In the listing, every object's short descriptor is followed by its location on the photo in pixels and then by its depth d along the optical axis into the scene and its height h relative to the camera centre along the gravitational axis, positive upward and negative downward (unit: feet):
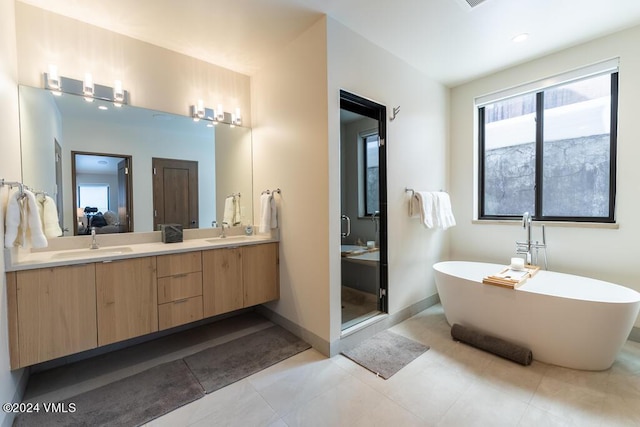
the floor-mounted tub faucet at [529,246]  9.25 -1.40
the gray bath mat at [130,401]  5.25 -3.99
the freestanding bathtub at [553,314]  6.25 -2.76
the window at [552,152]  8.57 +1.84
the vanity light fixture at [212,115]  8.96 +3.17
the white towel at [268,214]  8.91 -0.19
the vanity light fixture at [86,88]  6.73 +3.16
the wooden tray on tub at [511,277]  7.38 -2.07
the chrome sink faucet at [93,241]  7.27 -0.82
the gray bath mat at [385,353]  6.87 -3.99
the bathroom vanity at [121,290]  5.45 -1.94
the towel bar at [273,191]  8.99 +0.55
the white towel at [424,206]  9.49 +0.00
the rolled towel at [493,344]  6.92 -3.73
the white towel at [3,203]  5.16 +0.15
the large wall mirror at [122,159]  6.84 +1.49
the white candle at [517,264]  8.70 -1.86
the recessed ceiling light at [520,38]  7.89 +4.86
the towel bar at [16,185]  5.40 +0.52
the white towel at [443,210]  9.95 -0.16
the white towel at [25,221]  5.25 -0.19
